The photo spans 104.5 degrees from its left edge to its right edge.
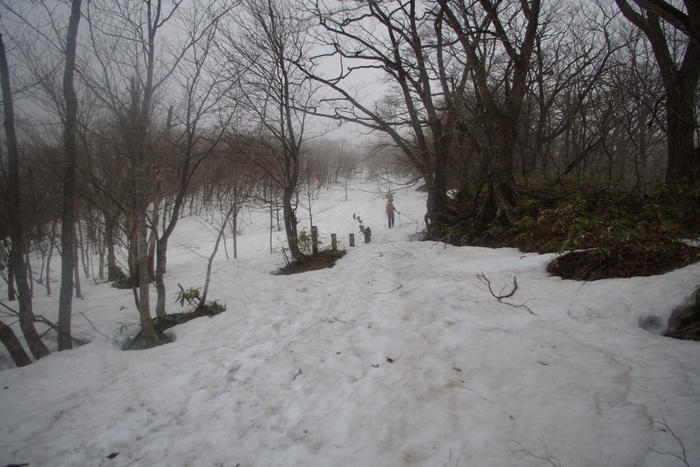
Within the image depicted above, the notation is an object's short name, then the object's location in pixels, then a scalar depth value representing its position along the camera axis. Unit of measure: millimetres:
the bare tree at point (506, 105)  5434
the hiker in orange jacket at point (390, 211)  15719
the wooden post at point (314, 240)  8088
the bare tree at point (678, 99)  4645
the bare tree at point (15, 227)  3680
